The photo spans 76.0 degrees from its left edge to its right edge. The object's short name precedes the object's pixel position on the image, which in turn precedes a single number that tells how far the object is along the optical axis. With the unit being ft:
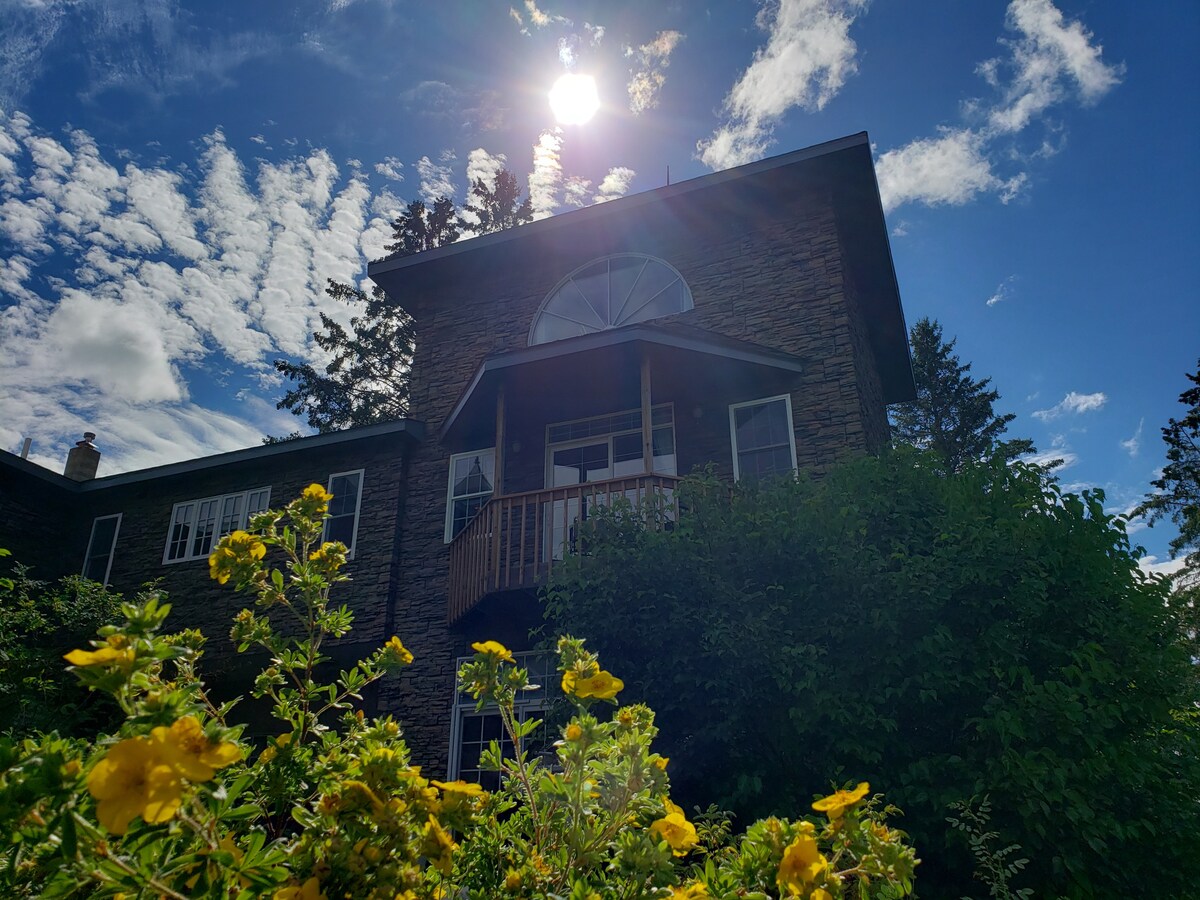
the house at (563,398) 32.17
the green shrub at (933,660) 16.19
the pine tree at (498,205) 91.53
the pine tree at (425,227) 90.78
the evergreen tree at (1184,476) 72.90
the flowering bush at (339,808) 3.81
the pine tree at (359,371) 82.69
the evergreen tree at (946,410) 95.81
